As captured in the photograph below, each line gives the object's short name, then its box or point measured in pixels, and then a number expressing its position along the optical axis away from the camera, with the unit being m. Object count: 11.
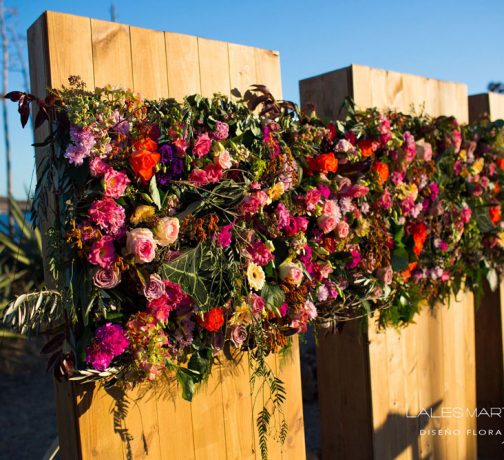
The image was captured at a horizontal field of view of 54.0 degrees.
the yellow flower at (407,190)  2.32
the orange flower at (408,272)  2.46
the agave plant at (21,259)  5.31
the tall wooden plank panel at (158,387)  1.59
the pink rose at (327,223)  1.89
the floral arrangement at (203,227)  1.44
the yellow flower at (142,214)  1.47
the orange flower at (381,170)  2.17
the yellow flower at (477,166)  2.85
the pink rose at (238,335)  1.69
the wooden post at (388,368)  2.55
